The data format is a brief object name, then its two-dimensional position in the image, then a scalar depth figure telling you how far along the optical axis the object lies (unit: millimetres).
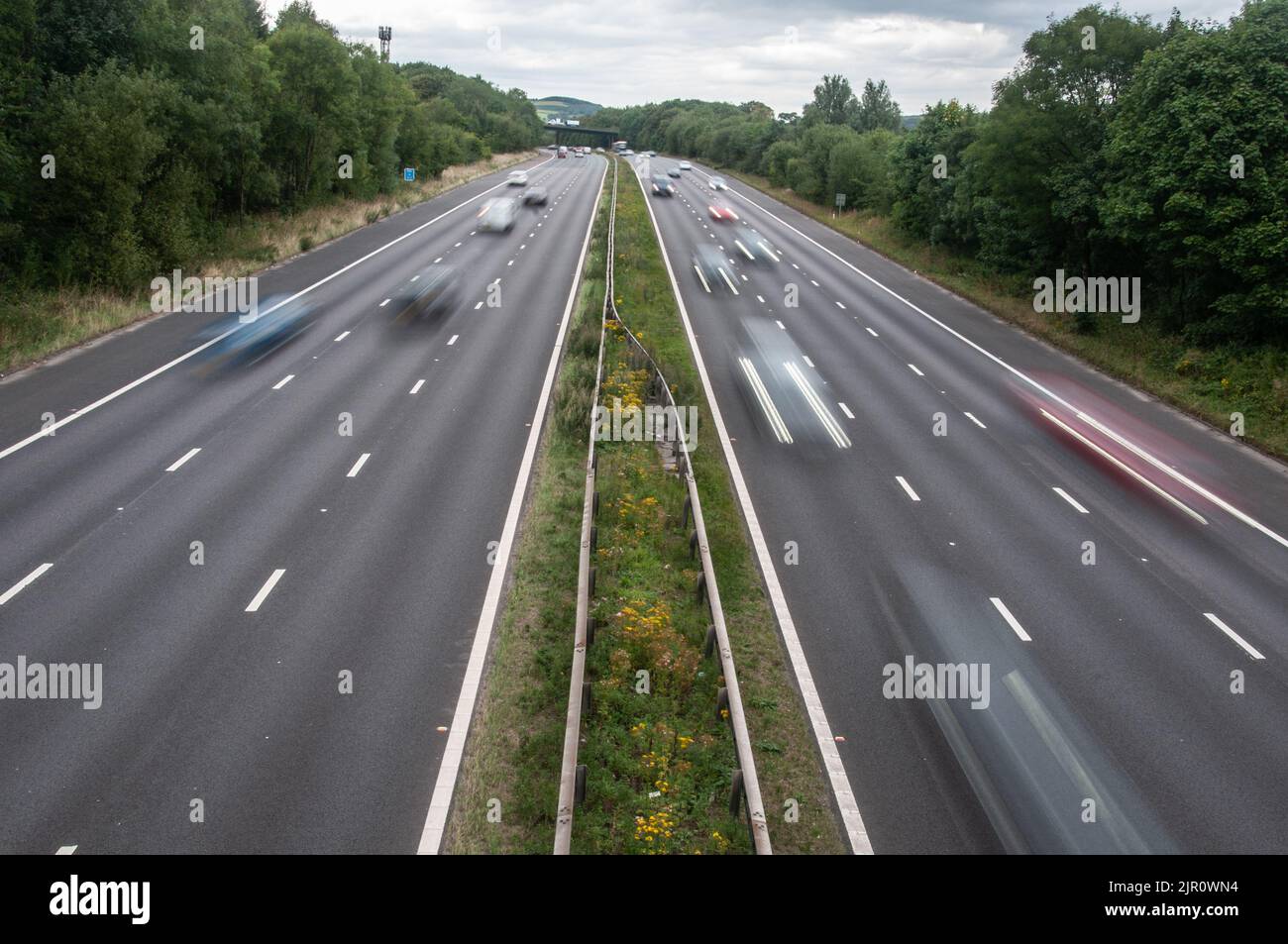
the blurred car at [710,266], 40819
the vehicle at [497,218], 53281
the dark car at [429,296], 32062
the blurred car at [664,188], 77250
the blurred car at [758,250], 48281
